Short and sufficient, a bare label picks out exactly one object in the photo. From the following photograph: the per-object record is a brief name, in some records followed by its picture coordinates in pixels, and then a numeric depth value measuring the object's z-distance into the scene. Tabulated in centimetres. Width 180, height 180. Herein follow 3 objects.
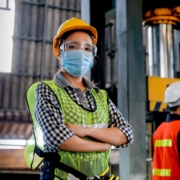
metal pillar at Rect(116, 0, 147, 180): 441
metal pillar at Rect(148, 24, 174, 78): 595
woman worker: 193
